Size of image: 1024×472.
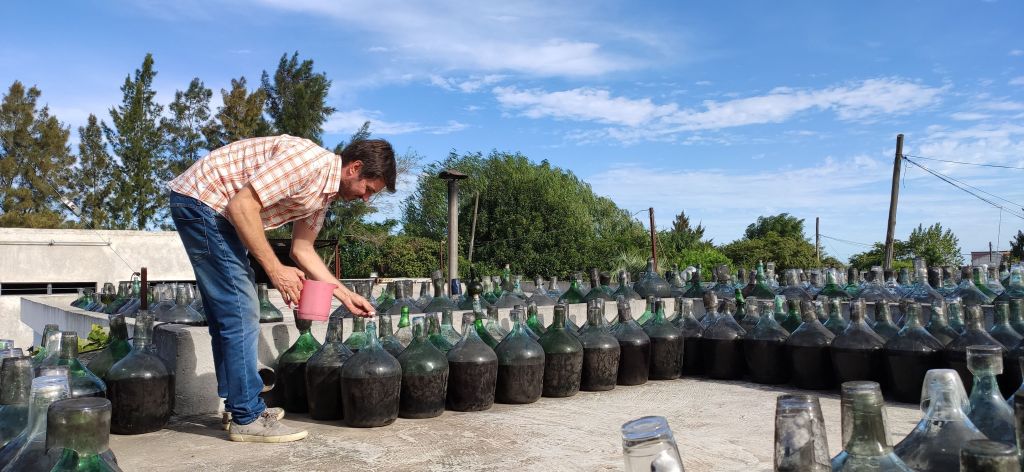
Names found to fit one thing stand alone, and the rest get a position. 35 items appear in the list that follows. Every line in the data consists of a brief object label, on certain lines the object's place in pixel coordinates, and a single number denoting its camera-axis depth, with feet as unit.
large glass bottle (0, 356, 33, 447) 6.68
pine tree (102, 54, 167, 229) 89.56
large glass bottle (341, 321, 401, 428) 13.56
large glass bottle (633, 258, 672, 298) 27.55
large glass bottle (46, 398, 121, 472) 4.31
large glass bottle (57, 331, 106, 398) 11.40
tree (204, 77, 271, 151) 95.79
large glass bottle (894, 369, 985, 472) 4.74
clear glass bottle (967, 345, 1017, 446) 5.20
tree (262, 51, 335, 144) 96.17
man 11.89
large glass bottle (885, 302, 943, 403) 15.56
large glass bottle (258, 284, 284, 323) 19.25
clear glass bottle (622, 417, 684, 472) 3.32
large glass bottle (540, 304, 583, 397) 16.87
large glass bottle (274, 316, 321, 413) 15.21
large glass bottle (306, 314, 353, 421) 14.42
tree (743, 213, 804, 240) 156.87
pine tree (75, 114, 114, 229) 91.97
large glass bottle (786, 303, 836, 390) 17.51
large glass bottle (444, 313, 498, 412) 15.19
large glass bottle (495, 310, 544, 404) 15.96
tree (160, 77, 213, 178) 95.32
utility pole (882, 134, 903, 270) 57.88
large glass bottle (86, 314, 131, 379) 13.92
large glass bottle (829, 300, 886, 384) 16.61
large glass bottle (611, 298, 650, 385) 18.44
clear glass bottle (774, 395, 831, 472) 3.63
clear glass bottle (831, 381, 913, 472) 4.04
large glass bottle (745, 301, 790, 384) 18.57
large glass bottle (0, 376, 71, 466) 5.11
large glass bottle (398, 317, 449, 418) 14.39
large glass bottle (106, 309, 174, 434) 13.12
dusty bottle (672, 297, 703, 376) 20.17
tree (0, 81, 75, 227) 91.30
